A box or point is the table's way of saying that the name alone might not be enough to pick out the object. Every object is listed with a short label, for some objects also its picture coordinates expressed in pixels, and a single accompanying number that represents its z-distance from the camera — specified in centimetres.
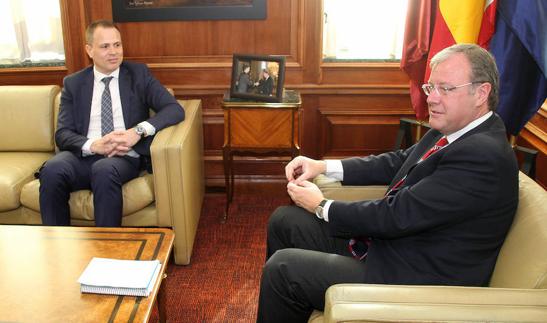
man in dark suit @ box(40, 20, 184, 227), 255
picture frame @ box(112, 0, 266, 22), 326
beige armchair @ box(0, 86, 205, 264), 251
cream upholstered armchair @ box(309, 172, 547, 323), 126
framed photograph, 298
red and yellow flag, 242
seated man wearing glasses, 150
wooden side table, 294
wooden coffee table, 158
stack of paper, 166
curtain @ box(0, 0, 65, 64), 337
